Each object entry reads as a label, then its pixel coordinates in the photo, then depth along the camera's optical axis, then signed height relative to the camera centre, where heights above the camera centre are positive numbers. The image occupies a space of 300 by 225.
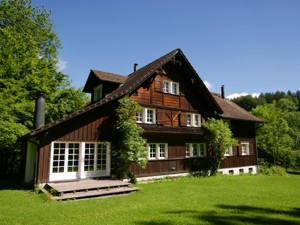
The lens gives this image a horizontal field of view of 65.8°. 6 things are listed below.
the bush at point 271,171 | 22.42 -2.25
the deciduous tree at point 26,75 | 13.78 +5.58
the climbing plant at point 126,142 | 13.52 +0.32
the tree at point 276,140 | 31.66 +1.10
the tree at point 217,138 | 18.39 +0.76
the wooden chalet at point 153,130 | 12.48 +1.15
